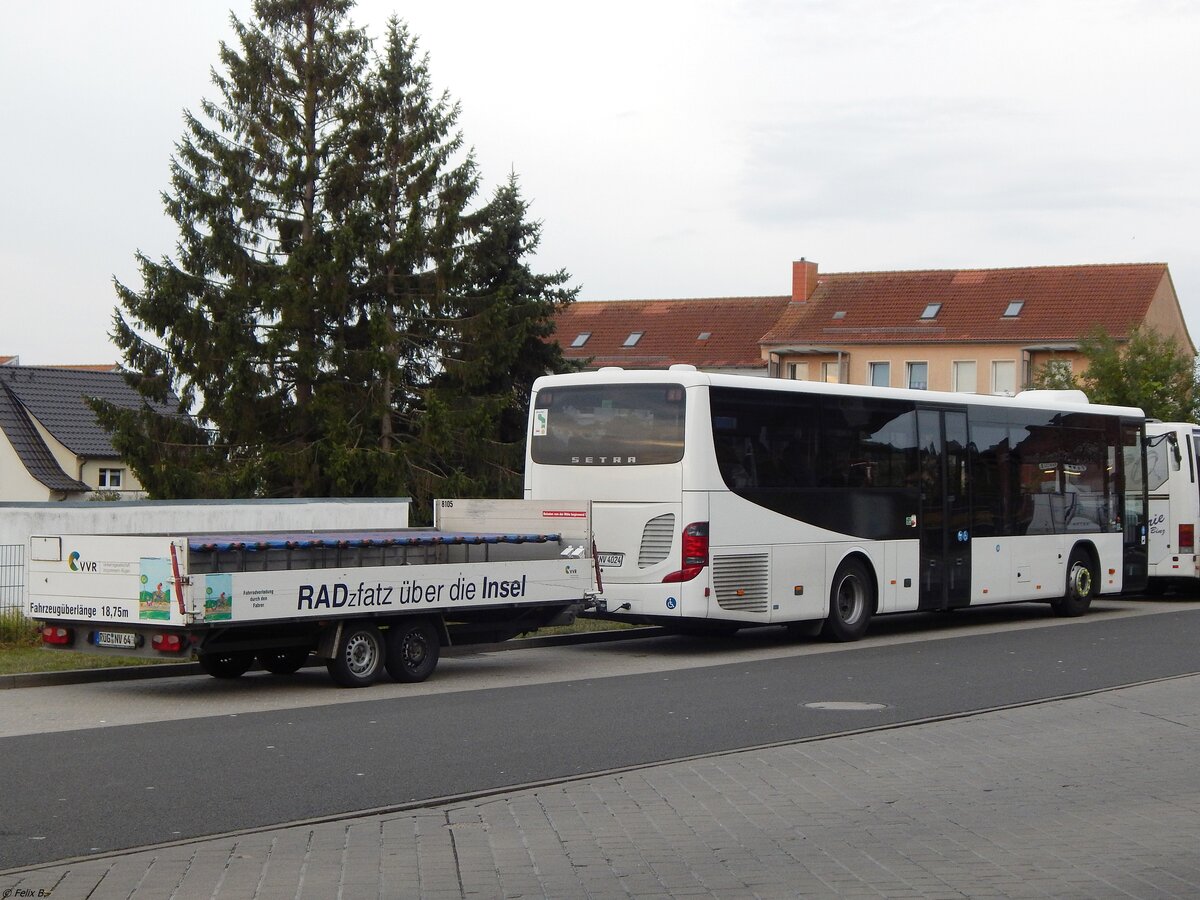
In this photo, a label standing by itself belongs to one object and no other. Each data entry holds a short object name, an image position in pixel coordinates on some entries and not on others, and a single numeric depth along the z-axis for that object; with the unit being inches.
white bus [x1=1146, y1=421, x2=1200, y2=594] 1101.1
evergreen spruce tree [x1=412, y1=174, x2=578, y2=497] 1439.5
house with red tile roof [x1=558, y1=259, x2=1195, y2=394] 2647.6
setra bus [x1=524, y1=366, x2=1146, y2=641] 692.7
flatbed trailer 516.1
